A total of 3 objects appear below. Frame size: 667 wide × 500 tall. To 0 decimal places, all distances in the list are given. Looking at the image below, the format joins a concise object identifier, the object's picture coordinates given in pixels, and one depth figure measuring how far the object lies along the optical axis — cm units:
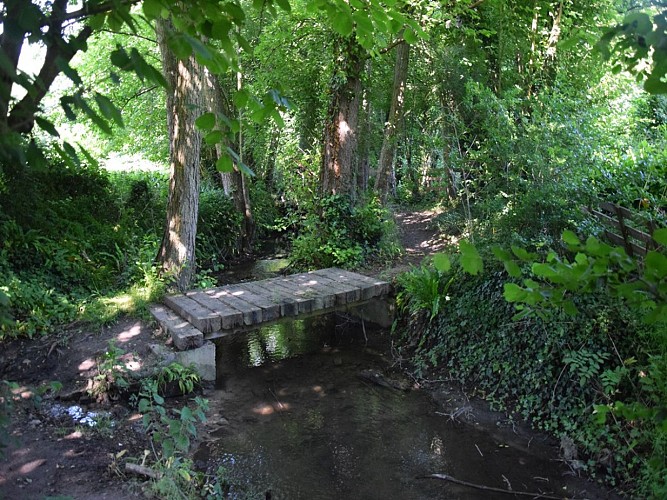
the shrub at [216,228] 1234
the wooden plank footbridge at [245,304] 655
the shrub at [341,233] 986
